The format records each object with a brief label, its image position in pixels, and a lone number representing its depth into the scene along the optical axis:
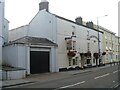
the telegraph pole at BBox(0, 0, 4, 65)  12.77
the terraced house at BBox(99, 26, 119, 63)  24.52
